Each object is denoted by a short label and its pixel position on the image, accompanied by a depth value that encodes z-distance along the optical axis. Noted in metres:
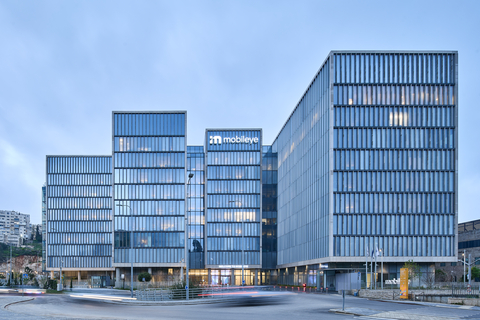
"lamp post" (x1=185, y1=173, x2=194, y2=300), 40.80
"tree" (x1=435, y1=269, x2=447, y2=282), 76.92
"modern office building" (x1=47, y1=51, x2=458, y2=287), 70.56
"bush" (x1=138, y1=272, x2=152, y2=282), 91.24
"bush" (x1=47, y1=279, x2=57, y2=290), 68.81
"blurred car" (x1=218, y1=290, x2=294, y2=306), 38.34
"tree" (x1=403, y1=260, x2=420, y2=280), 64.11
